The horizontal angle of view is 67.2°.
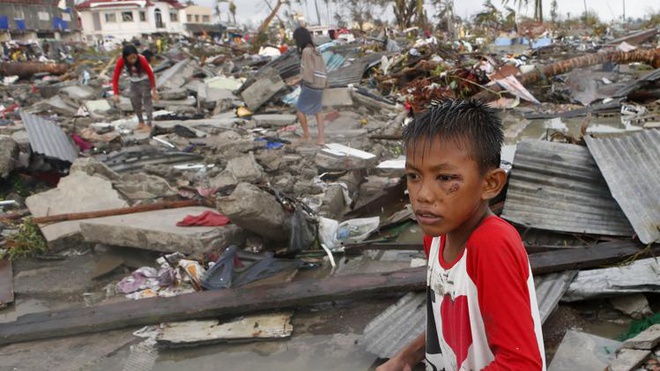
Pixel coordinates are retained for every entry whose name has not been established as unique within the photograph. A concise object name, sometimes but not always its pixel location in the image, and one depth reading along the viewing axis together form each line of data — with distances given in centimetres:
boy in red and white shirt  118
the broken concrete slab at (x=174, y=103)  1151
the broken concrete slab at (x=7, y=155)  587
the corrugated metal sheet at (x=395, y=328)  278
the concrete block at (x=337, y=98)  1080
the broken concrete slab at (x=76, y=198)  504
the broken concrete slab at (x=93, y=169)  575
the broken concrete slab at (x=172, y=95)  1232
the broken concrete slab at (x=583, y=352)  255
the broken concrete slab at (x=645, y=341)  238
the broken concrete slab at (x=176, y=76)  1380
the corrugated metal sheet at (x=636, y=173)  351
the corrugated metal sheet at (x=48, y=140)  641
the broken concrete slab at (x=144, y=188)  548
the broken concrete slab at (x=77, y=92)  1273
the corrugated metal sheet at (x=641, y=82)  1021
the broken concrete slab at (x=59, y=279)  397
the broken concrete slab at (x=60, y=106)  1140
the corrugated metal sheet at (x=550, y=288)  289
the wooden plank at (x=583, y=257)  325
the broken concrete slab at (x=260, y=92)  1122
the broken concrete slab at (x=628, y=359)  227
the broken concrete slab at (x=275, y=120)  952
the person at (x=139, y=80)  851
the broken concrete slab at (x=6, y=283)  383
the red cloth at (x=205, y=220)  434
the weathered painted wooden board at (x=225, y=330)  299
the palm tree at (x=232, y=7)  3924
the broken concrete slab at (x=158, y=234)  405
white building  4841
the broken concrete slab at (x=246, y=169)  561
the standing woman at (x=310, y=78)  704
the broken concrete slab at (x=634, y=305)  295
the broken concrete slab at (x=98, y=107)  1138
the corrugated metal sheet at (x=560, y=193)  384
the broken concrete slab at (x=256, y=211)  389
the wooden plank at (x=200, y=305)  315
